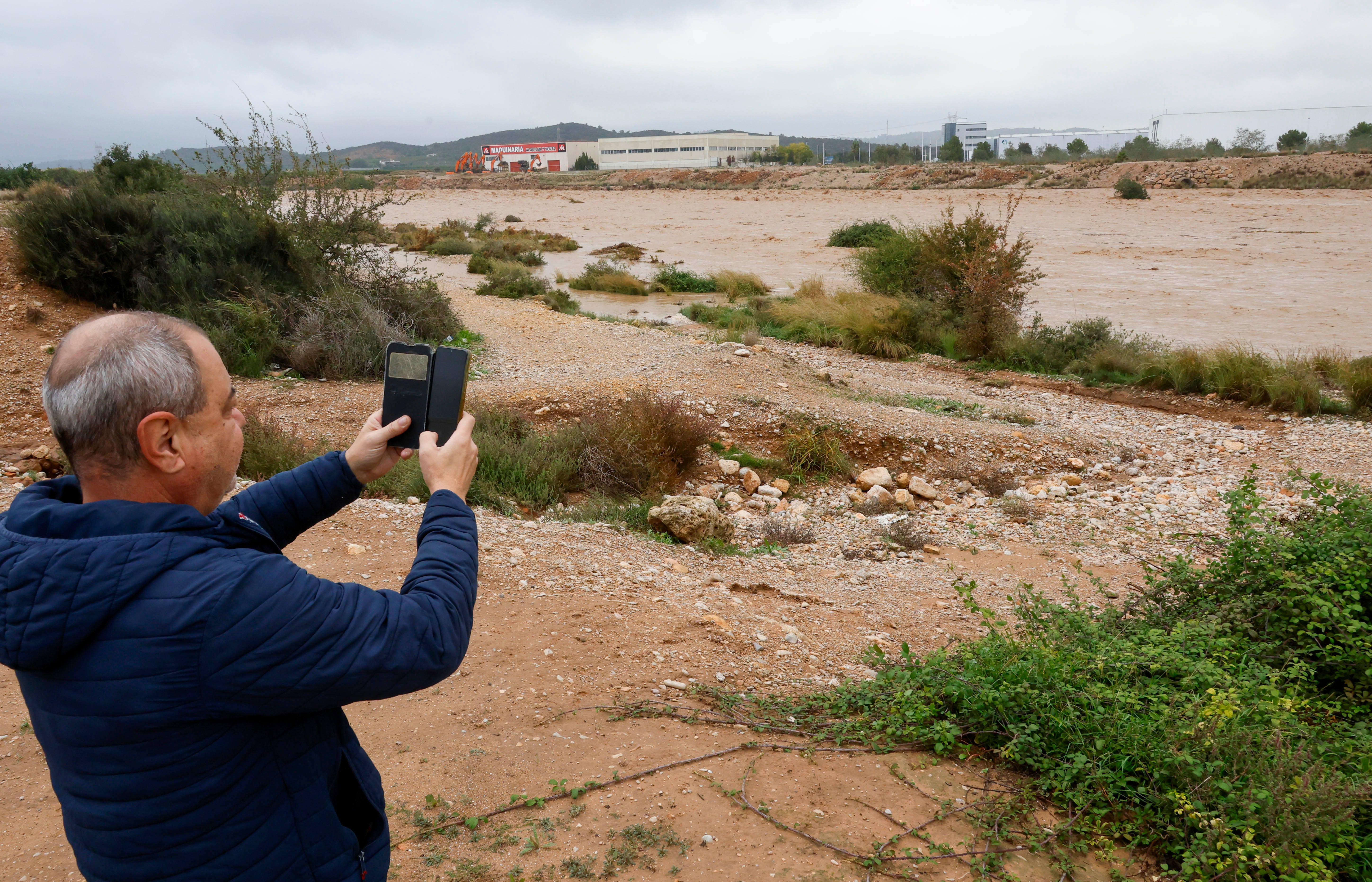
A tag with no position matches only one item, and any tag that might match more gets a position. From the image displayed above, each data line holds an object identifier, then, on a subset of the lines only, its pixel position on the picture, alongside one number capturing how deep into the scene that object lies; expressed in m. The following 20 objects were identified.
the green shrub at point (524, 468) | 6.57
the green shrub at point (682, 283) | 21.39
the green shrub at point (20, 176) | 30.98
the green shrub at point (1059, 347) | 12.69
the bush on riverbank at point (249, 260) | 9.99
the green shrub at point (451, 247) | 28.14
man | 1.17
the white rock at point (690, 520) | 5.93
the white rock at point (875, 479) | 7.64
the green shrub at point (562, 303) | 17.30
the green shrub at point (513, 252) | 26.52
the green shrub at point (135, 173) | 14.12
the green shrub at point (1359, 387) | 9.92
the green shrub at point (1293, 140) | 63.69
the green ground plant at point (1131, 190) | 45.00
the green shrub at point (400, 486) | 6.21
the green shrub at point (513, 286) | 18.28
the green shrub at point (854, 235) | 29.05
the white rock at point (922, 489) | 7.55
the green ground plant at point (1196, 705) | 2.54
